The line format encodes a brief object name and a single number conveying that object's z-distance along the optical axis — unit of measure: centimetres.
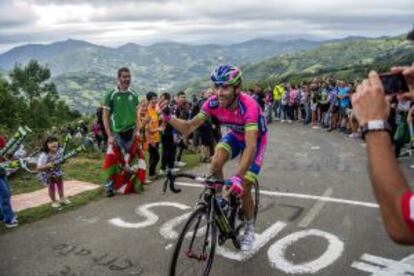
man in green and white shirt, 981
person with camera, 226
